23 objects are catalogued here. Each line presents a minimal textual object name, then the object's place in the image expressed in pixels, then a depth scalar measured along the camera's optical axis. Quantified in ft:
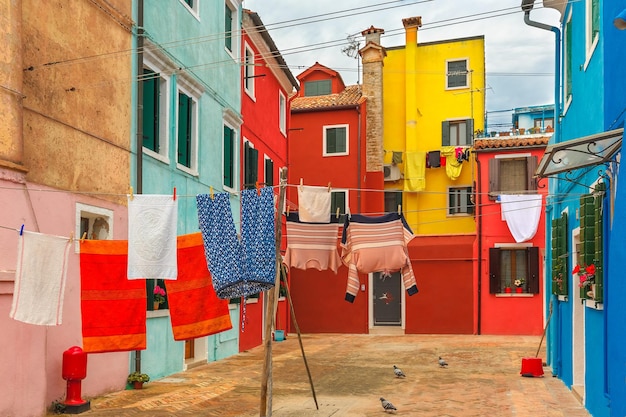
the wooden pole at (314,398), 34.83
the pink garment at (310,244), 38.70
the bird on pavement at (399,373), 45.83
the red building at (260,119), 63.72
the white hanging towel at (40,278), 25.30
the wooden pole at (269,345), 30.58
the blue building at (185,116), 41.60
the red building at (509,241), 79.00
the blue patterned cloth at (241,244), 29.48
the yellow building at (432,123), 92.02
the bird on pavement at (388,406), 33.19
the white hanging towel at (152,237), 27.84
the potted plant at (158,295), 41.32
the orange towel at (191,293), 30.14
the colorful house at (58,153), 28.17
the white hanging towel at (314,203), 36.94
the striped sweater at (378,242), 38.04
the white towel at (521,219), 78.54
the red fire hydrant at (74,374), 31.30
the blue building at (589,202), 18.68
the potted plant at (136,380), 38.65
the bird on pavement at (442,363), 51.69
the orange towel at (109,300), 28.55
